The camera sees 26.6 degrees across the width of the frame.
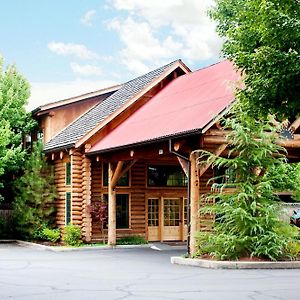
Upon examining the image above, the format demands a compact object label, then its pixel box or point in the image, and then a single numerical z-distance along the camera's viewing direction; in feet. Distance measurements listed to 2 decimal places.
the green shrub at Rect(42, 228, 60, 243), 84.57
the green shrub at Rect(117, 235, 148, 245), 83.76
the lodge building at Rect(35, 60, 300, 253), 74.18
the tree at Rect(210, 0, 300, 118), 33.65
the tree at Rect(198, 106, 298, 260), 57.00
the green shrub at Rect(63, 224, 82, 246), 81.46
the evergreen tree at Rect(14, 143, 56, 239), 87.40
